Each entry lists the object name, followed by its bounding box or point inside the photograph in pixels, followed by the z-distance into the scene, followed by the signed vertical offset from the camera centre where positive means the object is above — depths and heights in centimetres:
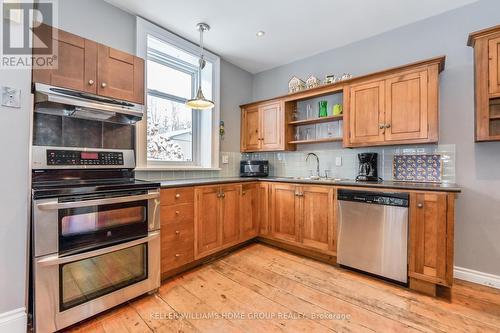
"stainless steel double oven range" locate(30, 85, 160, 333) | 142 -34
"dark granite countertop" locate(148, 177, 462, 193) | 194 -17
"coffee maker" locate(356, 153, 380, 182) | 269 -1
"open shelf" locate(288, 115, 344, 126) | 296 +63
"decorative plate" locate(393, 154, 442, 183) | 242 -1
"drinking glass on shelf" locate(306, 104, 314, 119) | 337 +80
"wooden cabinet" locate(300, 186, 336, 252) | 253 -58
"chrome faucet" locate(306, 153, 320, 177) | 329 +2
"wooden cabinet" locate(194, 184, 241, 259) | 243 -59
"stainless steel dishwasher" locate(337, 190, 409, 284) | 207 -63
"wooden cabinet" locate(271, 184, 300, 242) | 282 -58
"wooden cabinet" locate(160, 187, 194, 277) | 211 -60
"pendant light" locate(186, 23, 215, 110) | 243 +68
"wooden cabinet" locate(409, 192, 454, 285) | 188 -59
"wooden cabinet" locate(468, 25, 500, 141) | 196 +79
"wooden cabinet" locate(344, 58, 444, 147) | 221 +62
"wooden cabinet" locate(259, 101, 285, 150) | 336 +60
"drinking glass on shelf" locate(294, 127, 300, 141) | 347 +49
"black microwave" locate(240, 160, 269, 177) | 350 -3
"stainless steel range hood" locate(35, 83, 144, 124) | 162 +46
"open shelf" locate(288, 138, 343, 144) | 294 +35
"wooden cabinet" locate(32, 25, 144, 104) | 169 +79
